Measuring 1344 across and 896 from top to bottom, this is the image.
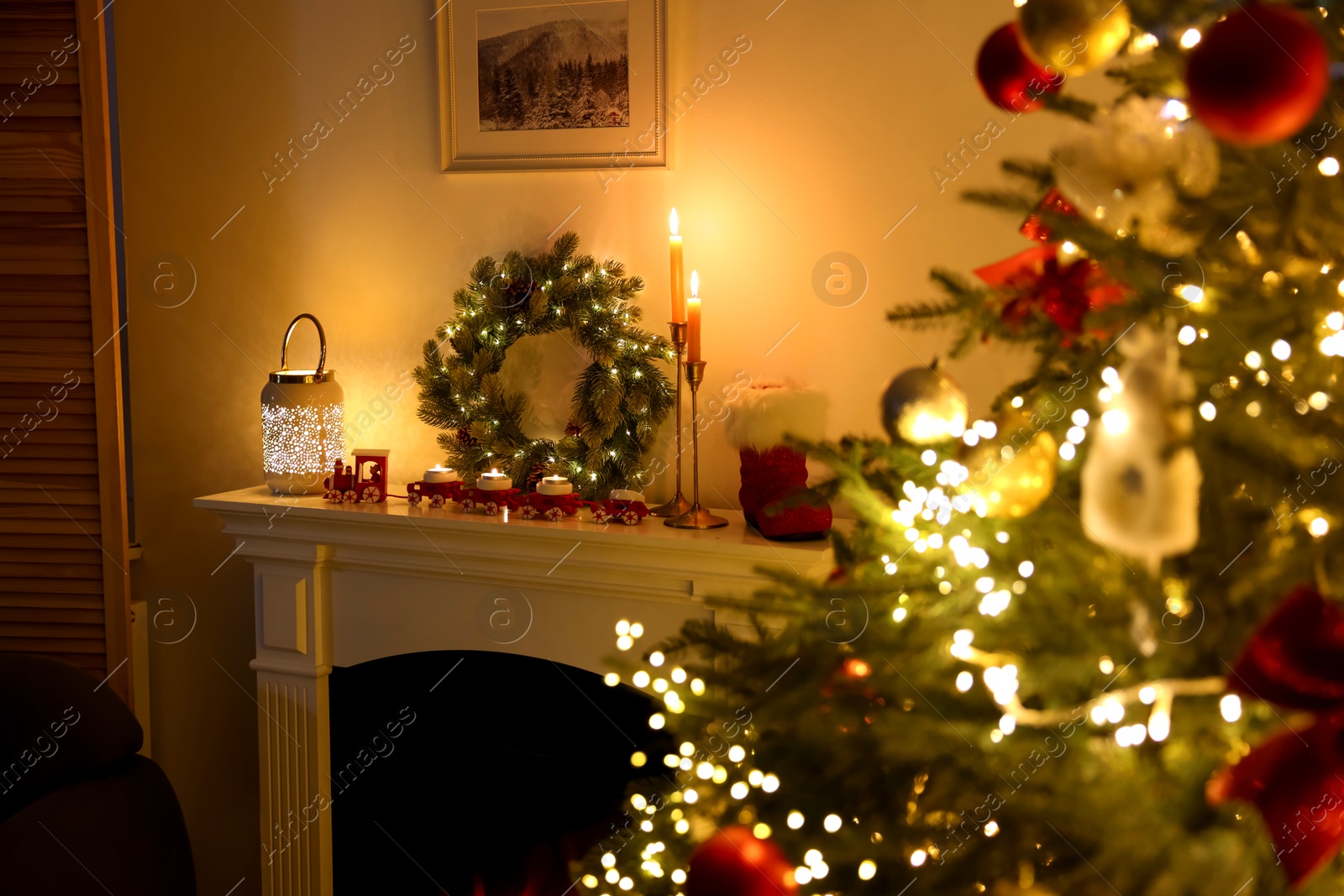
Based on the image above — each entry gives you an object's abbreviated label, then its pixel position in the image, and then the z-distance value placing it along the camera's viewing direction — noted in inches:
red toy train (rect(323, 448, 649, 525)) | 71.7
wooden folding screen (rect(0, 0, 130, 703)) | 81.9
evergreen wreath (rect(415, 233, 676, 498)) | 76.1
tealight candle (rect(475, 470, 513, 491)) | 75.3
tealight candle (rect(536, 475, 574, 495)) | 73.0
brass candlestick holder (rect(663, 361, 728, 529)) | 70.4
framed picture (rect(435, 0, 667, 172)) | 79.0
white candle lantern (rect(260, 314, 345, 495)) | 80.8
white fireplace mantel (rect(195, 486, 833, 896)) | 69.7
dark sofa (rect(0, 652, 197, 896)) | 64.1
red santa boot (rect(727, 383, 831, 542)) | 64.7
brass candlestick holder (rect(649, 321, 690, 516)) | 71.2
